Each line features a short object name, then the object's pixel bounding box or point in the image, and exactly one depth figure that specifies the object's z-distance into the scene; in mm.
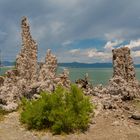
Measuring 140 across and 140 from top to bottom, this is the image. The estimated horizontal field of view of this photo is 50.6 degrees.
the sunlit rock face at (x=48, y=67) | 12804
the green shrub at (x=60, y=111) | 8993
